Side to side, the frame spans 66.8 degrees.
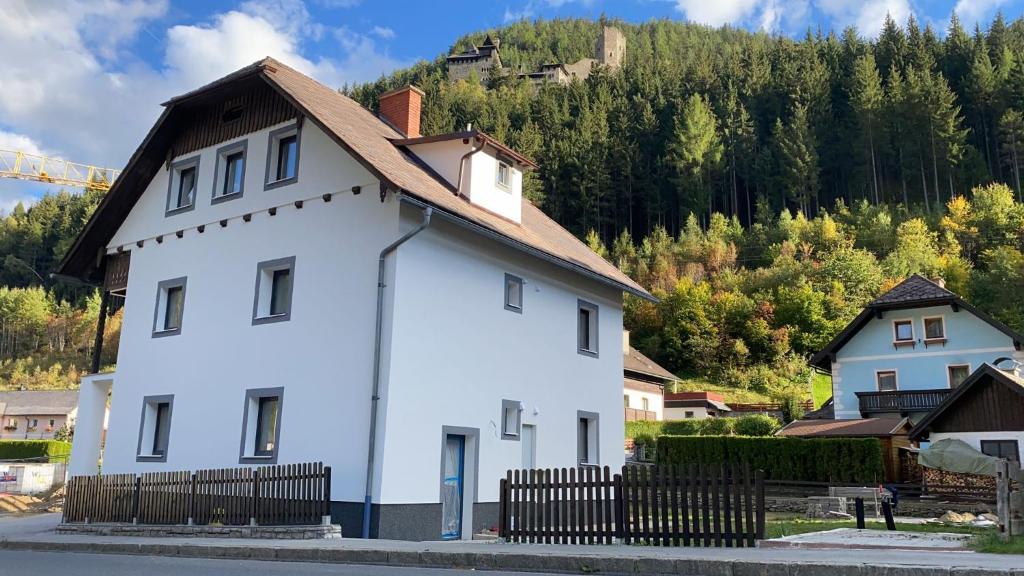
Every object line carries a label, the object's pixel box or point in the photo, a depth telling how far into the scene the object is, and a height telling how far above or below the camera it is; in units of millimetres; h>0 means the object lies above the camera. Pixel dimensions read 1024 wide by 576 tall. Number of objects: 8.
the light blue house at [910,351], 35875 +5984
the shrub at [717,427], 42625 +2589
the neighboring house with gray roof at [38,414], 73250 +4305
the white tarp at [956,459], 23688 +635
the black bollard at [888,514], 16619 -754
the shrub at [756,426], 41438 +2597
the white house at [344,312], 15438 +3460
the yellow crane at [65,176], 103625 +38262
